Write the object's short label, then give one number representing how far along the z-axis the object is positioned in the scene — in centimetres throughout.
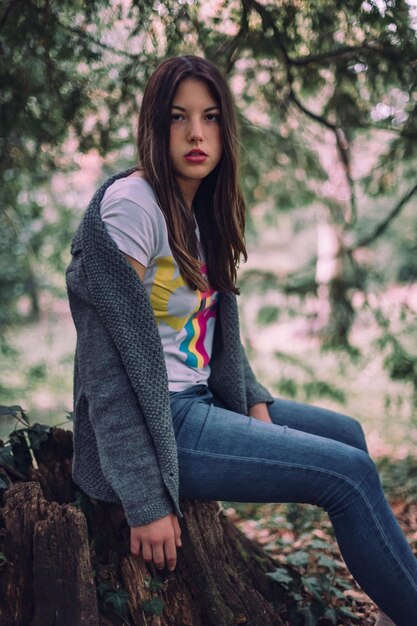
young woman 182
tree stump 175
